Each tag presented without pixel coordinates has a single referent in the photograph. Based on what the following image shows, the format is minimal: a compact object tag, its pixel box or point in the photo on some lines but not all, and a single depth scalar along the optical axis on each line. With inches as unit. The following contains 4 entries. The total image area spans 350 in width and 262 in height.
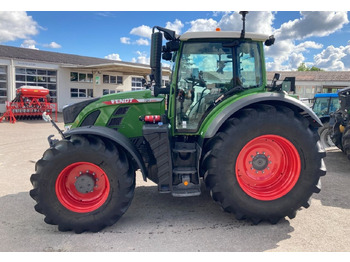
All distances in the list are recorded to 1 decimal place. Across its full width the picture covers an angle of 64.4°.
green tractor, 129.7
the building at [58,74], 712.4
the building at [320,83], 1176.9
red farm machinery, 603.5
